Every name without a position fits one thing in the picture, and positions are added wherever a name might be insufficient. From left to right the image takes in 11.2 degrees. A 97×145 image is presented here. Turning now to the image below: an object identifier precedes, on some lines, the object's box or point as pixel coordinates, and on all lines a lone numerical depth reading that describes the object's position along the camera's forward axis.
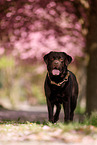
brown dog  9.74
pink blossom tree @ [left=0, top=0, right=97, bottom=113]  20.62
